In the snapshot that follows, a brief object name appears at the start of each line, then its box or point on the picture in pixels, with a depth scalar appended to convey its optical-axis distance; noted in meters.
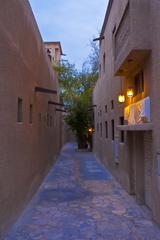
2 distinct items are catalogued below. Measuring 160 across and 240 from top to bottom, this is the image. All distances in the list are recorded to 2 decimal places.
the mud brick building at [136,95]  7.39
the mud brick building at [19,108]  6.56
